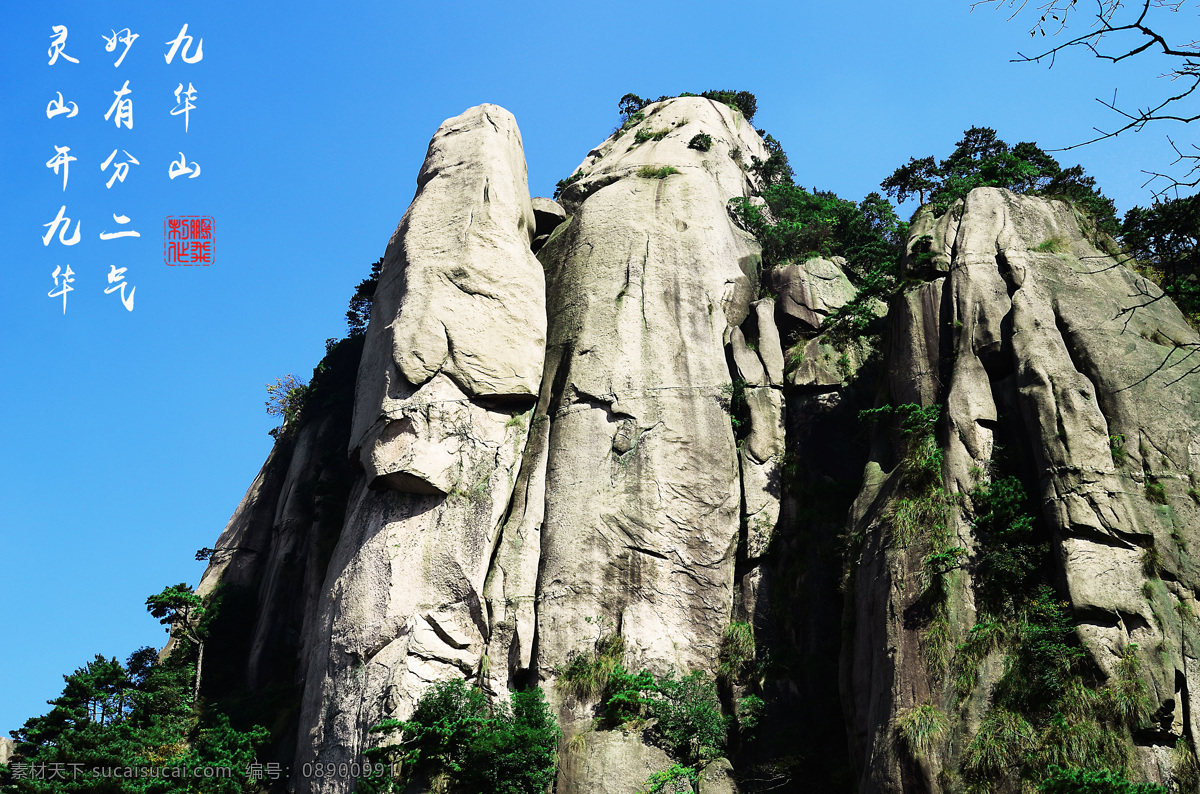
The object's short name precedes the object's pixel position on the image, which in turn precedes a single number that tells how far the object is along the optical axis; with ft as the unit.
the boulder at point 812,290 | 107.14
